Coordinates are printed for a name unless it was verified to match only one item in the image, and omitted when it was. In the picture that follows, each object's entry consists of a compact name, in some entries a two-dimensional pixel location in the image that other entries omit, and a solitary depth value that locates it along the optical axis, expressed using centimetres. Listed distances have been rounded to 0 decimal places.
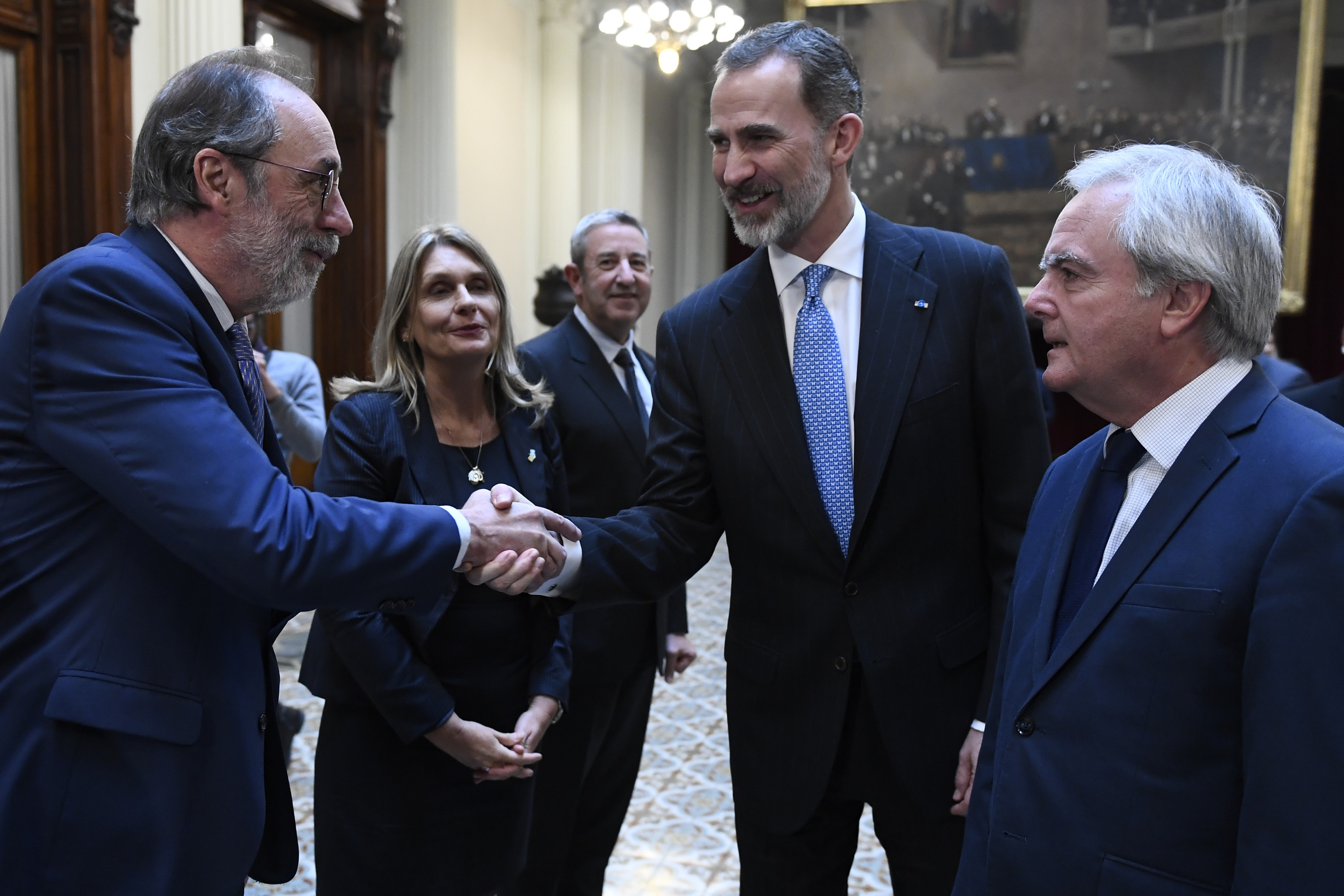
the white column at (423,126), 838
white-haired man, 131
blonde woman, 240
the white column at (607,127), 1115
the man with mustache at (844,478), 215
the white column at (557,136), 1052
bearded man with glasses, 159
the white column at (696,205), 1472
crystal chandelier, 973
